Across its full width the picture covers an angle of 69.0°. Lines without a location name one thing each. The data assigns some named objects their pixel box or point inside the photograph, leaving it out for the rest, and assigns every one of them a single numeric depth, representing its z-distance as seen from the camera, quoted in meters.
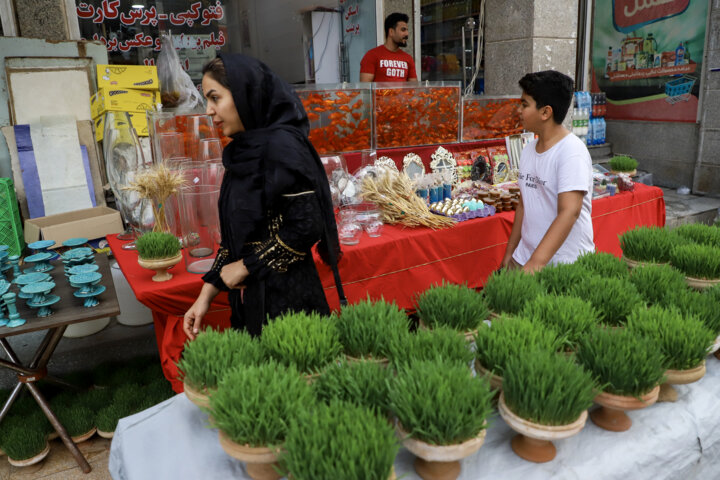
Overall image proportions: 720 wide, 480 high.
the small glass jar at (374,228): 2.72
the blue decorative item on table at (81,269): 2.04
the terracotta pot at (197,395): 1.00
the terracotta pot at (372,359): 1.10
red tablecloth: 2.10
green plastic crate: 3.39
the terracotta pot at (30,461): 2.21
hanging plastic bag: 3.95
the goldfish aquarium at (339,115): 3.22
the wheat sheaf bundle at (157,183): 2.21
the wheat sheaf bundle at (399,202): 2.83
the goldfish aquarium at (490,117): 3.90
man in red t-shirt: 4.74
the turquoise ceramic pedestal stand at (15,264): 2.21
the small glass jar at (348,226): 2.58
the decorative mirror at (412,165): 3.49
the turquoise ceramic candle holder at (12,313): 1.82
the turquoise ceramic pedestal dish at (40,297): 1.87
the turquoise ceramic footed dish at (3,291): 1.84
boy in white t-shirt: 2.16
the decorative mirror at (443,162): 3.61
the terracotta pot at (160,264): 2.01
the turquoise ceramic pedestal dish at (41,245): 2.29
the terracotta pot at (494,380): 1.01
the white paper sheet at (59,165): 3.90
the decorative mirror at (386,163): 3.26
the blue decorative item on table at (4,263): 2.25
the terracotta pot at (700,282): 1.46
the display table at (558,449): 0.94
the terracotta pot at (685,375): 1.08
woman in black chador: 1.56
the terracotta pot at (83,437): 2.36
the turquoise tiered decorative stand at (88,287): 1.95
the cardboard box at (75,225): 3.28
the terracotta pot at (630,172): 4.02
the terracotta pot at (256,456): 0.85
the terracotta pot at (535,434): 0.88
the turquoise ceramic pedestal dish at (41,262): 2.24
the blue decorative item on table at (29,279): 1.97
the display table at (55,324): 1.85
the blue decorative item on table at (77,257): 2.21
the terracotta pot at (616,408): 0.97
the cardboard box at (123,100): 3.89
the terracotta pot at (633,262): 1.65
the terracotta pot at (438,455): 0.82
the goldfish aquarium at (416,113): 3.49
